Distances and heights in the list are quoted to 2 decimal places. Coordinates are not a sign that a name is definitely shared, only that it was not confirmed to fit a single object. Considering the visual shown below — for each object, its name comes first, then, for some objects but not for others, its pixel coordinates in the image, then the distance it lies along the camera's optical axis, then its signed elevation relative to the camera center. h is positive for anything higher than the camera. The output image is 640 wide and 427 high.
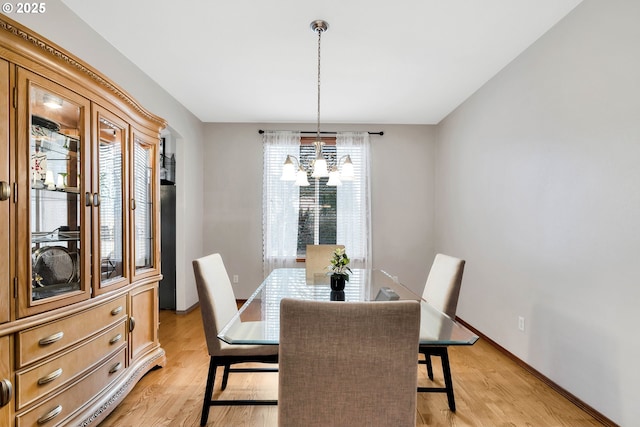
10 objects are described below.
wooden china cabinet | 1.38 -0.16
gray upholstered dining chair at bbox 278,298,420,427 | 1.07 -0.51
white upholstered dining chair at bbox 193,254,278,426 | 1.84 -0.78
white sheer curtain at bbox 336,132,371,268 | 4.54 -0.03
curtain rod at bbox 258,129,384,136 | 4.59 +1.06
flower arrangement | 2.20 -0.36
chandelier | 2.29 +0.30
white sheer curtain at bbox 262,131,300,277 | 4.50 +0.04
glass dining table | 1.47 -0.57
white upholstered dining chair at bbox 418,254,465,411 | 2.04 -0.56
